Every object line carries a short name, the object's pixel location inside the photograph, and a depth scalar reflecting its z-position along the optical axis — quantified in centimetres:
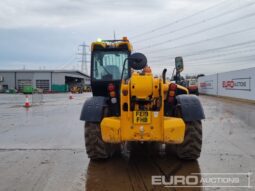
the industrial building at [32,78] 5162
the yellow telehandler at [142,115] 365
